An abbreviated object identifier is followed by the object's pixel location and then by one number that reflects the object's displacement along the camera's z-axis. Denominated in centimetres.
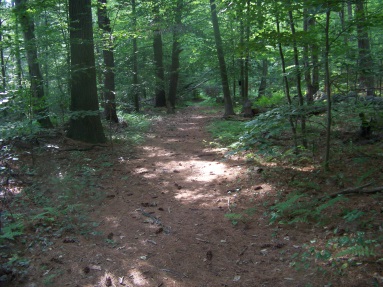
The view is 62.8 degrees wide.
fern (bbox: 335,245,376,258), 307
